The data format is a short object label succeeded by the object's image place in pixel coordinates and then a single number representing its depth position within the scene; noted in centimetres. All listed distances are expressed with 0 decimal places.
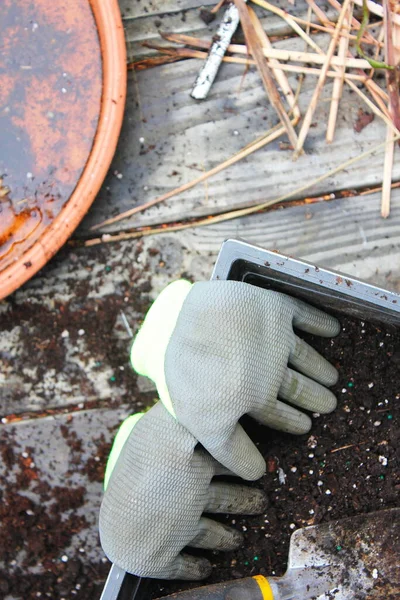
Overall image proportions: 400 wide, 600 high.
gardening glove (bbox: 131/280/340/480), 83
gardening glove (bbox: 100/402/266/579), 87
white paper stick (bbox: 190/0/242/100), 119
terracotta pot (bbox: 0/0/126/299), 110
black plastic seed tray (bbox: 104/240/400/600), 79
